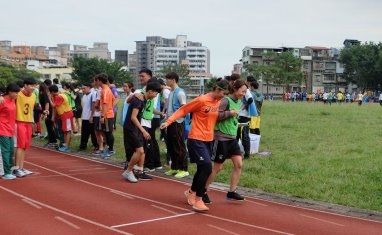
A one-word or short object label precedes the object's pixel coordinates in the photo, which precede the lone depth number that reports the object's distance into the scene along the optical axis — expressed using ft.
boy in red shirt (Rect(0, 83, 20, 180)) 26.48
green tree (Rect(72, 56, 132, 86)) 241.14
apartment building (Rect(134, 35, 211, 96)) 500.33
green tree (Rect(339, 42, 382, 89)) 229.86
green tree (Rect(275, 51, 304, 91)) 229.86
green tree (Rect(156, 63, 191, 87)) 270.71
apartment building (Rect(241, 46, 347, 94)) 304.09
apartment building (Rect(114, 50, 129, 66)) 523.70
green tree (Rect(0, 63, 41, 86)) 229.25
